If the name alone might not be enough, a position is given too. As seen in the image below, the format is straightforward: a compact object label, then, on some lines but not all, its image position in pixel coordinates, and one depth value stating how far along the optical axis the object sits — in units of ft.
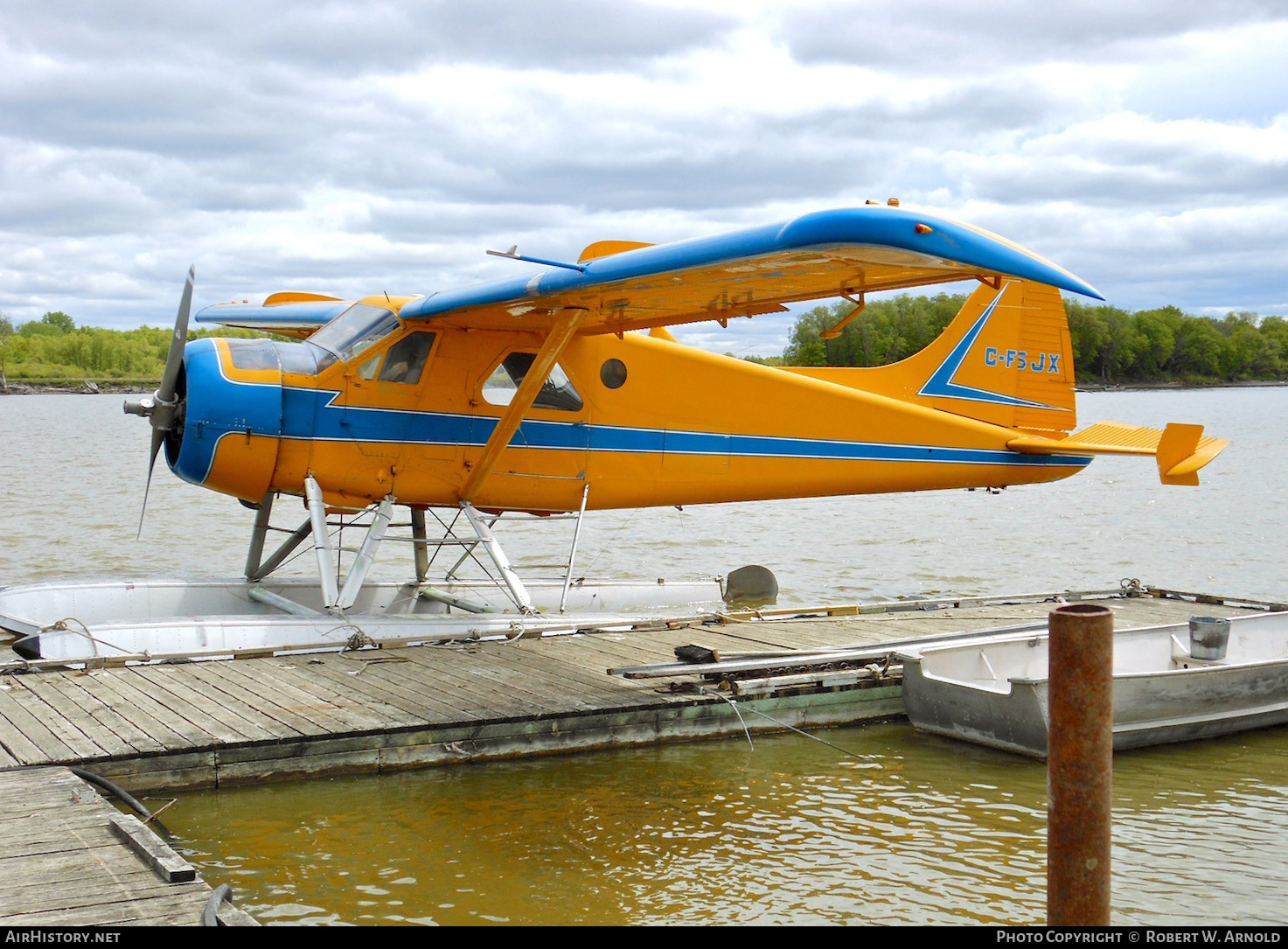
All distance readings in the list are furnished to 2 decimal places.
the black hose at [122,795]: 16.92
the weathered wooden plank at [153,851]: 13.52
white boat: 23.44
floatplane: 25.36
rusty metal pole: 12.22
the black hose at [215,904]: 12.33
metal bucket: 27.84
